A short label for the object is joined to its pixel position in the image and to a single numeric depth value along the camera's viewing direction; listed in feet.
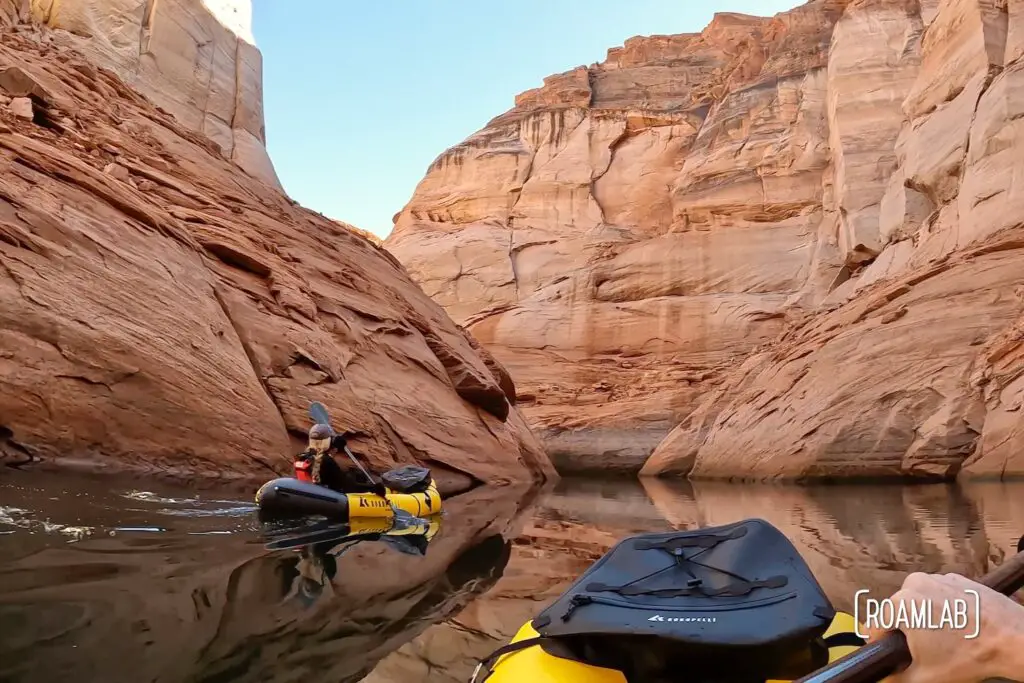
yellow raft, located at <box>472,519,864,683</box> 6.20
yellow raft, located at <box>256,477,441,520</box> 20.61
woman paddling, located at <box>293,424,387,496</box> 24.34
